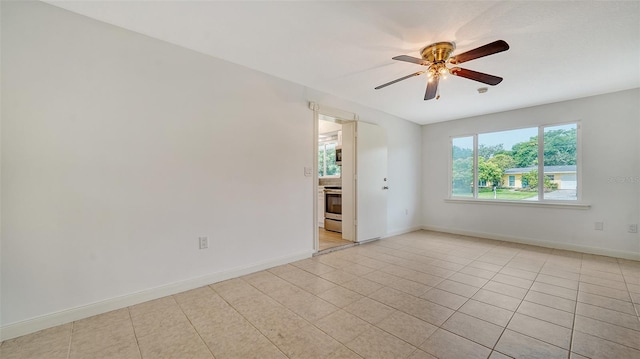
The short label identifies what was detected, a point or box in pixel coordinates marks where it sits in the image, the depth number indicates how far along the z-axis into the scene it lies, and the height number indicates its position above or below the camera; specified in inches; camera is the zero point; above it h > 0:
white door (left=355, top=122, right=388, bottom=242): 166.4 -2.5
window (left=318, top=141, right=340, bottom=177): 251.4 +18.3
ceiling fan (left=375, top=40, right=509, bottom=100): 86.1 +41.1
